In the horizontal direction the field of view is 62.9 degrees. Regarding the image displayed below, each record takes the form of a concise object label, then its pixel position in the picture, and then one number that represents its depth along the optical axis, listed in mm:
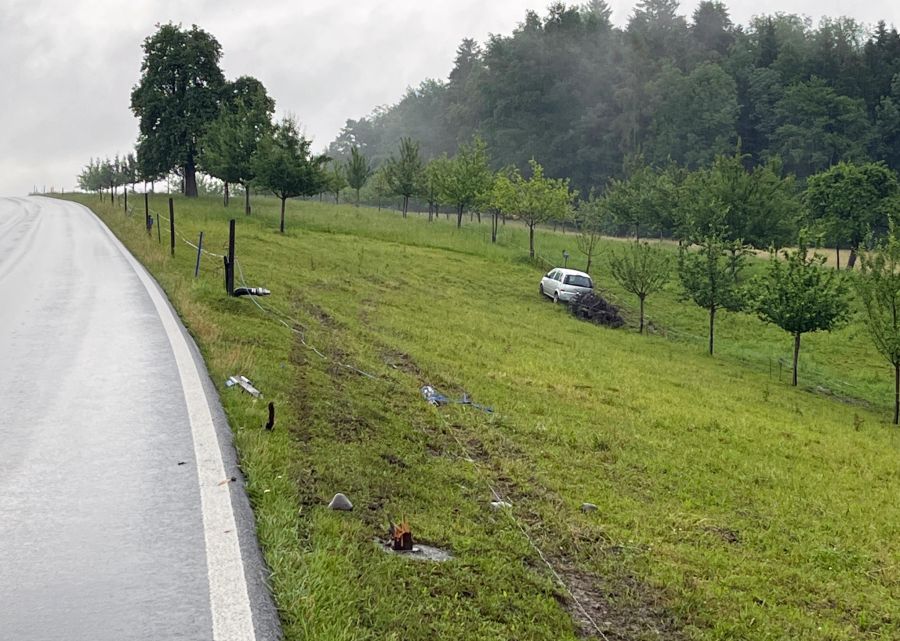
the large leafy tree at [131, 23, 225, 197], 58000
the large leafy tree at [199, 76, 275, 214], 45781
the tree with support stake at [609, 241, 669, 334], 31625
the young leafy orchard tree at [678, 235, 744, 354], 29203
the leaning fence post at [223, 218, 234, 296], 14704
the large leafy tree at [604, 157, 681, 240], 56031
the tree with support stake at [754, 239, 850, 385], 24844
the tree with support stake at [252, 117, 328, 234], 40469
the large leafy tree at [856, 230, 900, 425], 21750
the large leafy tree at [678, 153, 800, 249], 46969
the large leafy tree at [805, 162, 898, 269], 51219
